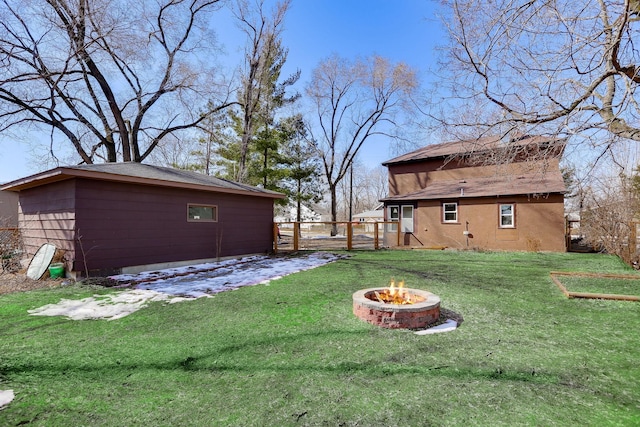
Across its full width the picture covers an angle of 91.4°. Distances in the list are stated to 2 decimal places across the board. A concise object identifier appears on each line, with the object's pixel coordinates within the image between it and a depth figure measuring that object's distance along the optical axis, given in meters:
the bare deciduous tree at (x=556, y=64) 3.99
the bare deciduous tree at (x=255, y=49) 16.27
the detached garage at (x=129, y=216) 6.42
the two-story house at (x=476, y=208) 11.29
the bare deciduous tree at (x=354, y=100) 21.94
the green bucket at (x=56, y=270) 6.23
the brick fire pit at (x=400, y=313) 3.36
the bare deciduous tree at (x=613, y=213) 7.65
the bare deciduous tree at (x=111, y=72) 10.02
